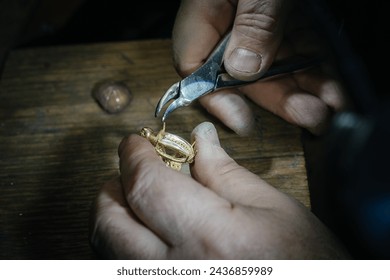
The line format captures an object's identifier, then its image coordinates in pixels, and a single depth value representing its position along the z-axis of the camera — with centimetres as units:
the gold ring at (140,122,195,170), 20
